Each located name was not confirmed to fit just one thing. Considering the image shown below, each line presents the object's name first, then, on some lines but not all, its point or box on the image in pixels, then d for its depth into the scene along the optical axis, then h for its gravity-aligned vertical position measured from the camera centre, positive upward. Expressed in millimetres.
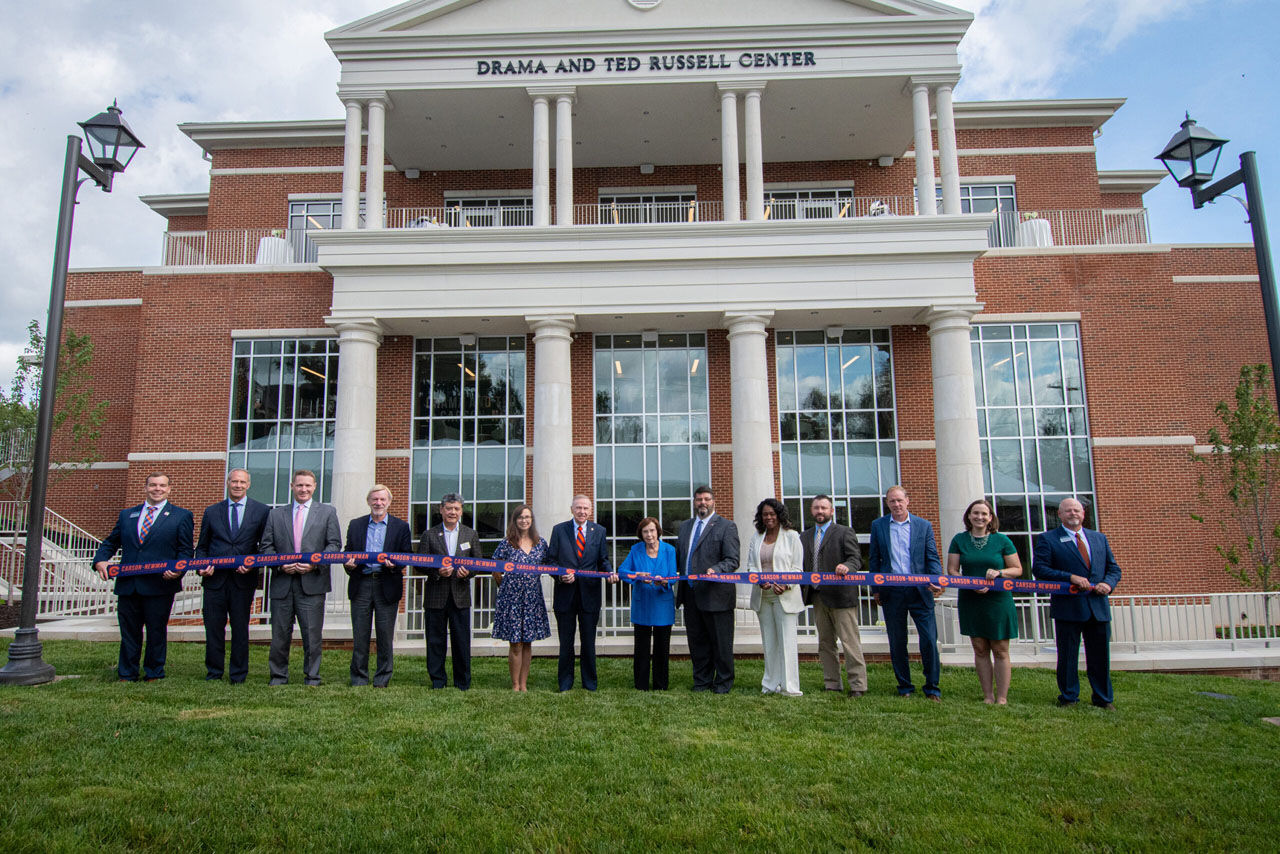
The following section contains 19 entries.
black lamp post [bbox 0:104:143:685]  7422 +1558
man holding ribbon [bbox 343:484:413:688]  8008 -708
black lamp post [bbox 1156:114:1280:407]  8164 +3409
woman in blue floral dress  7762 -904
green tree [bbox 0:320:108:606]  18609 +2441
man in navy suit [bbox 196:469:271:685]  7980 -598
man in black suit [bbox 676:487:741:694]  8039 -903
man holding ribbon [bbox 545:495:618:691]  7977 -805
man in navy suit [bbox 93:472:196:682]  7820 -592
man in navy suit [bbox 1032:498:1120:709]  7336 -926
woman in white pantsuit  7758 -896
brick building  15273 +3824
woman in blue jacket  8039 -944
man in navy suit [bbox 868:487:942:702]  7777 -678
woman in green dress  7387 -945
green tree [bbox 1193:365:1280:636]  14672 +398
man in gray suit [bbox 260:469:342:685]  7902 -602
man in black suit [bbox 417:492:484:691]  7949 -868
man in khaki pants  7825 -947
